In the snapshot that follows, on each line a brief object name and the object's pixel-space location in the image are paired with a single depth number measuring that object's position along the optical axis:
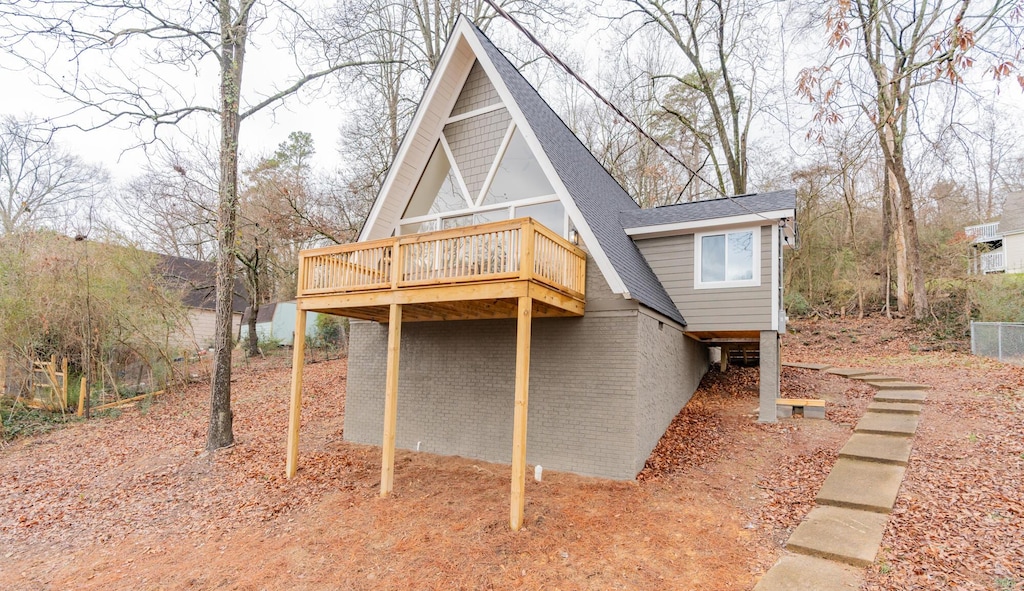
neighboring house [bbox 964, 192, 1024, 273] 21.97
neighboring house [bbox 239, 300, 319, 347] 22.05
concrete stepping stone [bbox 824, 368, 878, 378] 12.30
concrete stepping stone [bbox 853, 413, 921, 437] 7.36
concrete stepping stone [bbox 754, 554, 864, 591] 4.05
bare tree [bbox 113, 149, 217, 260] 12.59
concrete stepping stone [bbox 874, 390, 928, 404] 9.01
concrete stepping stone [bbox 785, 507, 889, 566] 4.43
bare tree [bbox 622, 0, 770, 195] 16.50
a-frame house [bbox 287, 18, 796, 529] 6.70
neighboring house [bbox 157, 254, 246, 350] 17.25
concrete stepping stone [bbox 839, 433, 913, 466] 6.37
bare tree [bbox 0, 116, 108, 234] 16.89
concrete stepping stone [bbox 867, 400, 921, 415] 8.25
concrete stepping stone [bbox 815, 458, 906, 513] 5.29
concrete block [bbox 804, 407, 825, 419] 8.90
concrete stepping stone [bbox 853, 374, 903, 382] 11.11
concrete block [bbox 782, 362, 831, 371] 13.73
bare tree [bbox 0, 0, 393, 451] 7.96
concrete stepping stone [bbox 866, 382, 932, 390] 9.99
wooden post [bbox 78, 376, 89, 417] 12.87
